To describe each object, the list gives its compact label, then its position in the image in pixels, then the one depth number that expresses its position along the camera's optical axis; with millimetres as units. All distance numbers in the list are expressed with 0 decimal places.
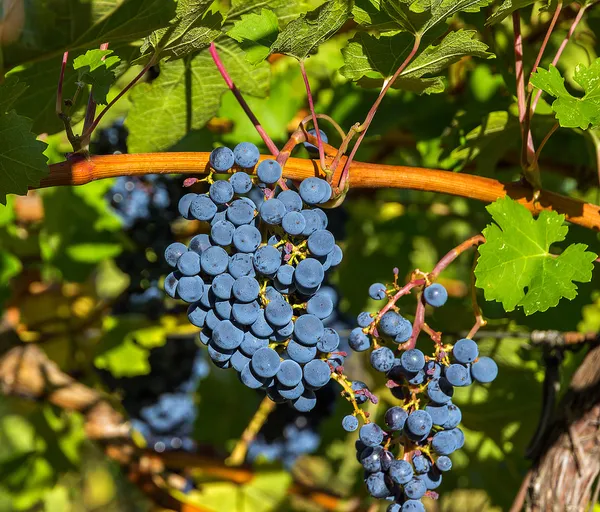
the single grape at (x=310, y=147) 1137
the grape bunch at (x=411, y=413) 1021
